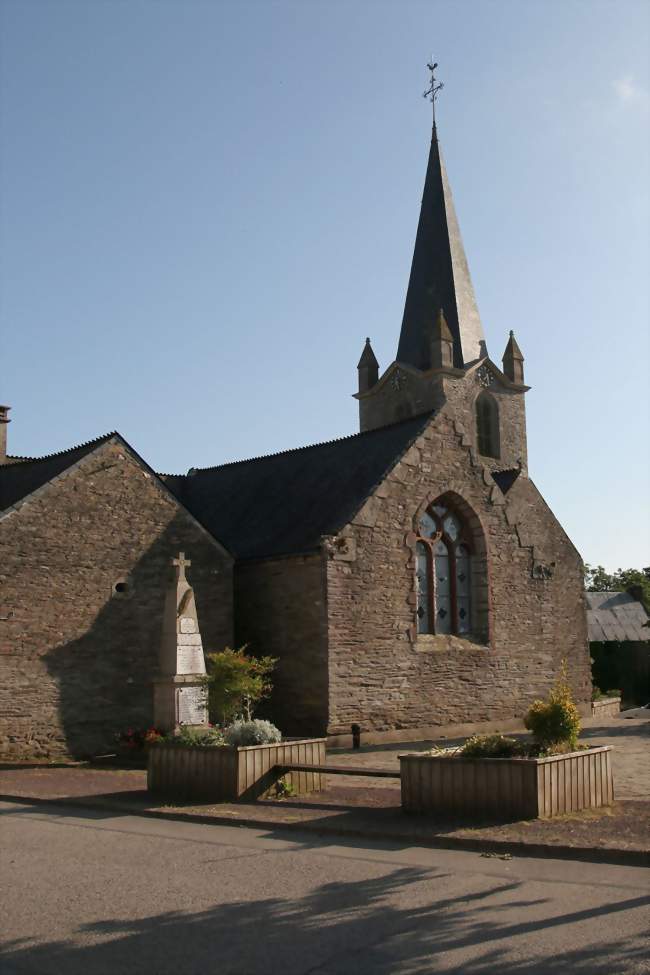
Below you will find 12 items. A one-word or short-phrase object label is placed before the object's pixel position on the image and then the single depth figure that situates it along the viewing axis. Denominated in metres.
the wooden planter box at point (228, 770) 12.00
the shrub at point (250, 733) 12.47
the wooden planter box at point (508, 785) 9.98
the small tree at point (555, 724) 10.77
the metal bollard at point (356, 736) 20.06
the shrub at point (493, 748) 10.48
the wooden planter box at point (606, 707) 29.23
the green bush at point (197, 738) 12.82
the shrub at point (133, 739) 17.84
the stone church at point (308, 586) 18.36
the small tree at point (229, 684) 15.76
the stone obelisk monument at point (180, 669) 16.53
